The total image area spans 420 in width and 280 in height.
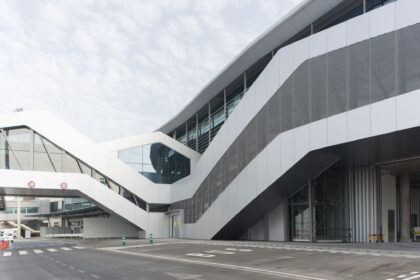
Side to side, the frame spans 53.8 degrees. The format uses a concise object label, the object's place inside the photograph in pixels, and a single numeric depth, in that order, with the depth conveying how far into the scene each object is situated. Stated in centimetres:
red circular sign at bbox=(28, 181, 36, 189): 3241
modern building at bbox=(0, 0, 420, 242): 1695
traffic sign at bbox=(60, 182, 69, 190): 3349
